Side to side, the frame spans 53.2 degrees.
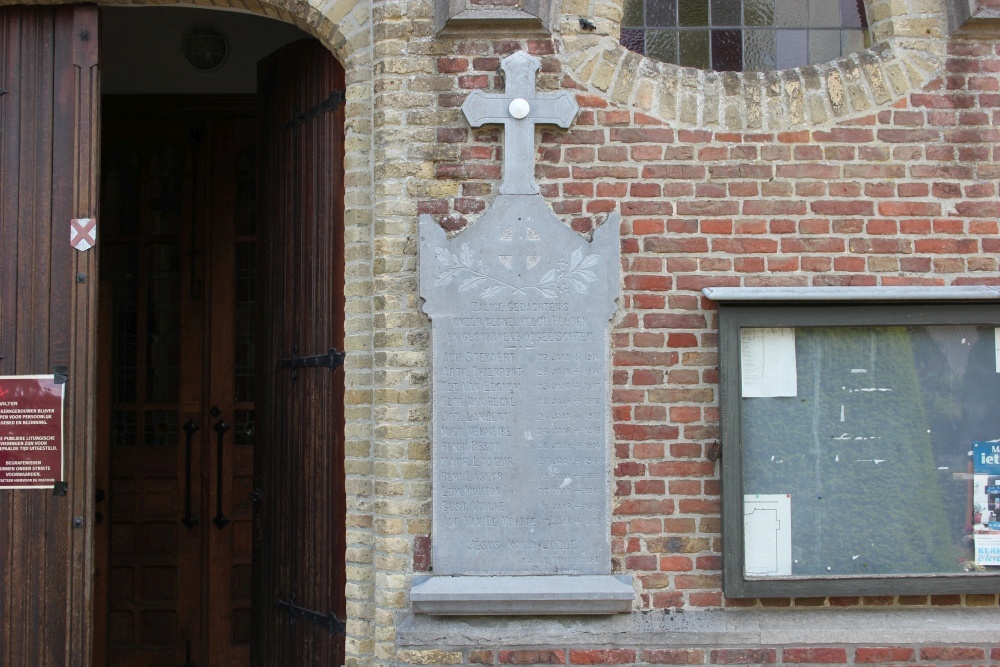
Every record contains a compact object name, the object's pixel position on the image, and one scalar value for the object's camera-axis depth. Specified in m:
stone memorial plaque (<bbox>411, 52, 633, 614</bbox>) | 3.98
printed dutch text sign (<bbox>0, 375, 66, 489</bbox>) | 4.20
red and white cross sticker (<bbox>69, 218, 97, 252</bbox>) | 4.26
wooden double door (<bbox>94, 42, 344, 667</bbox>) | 5.84
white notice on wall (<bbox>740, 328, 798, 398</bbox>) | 4.05
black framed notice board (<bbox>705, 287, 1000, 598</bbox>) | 4.00
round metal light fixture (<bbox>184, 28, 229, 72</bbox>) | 5.81
